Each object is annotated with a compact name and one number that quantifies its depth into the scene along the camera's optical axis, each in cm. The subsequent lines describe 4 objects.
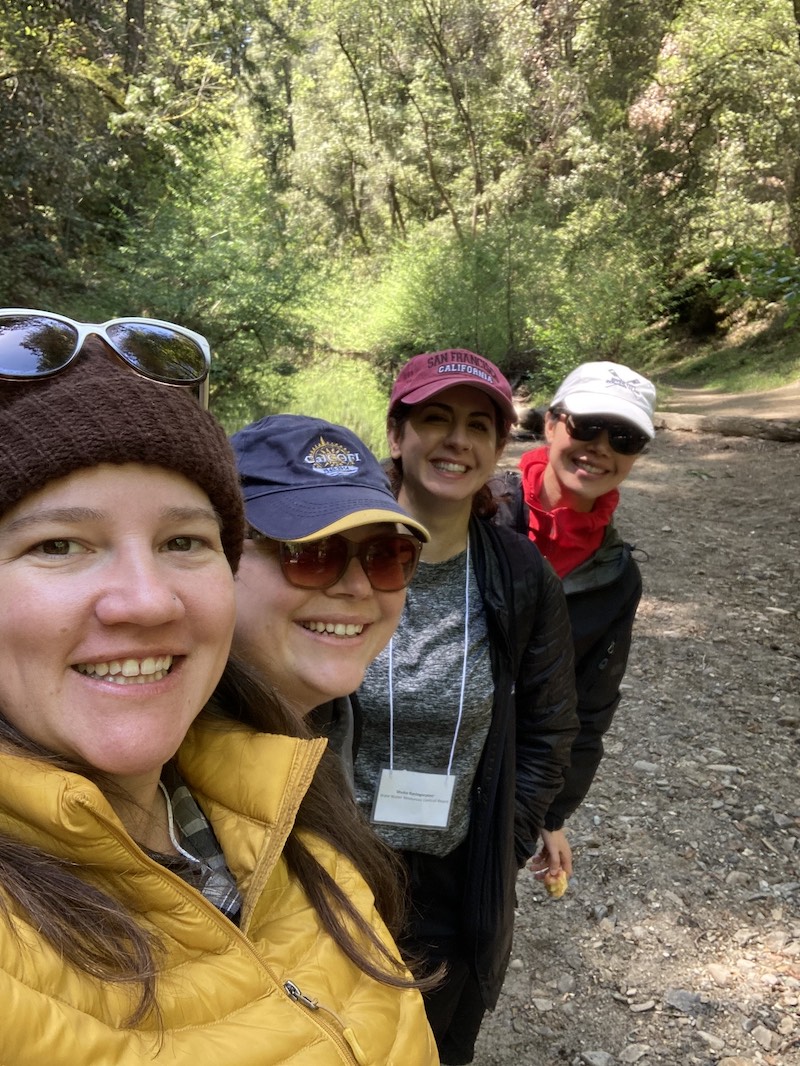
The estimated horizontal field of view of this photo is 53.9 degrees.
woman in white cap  223
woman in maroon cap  178
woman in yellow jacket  80
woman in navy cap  128
